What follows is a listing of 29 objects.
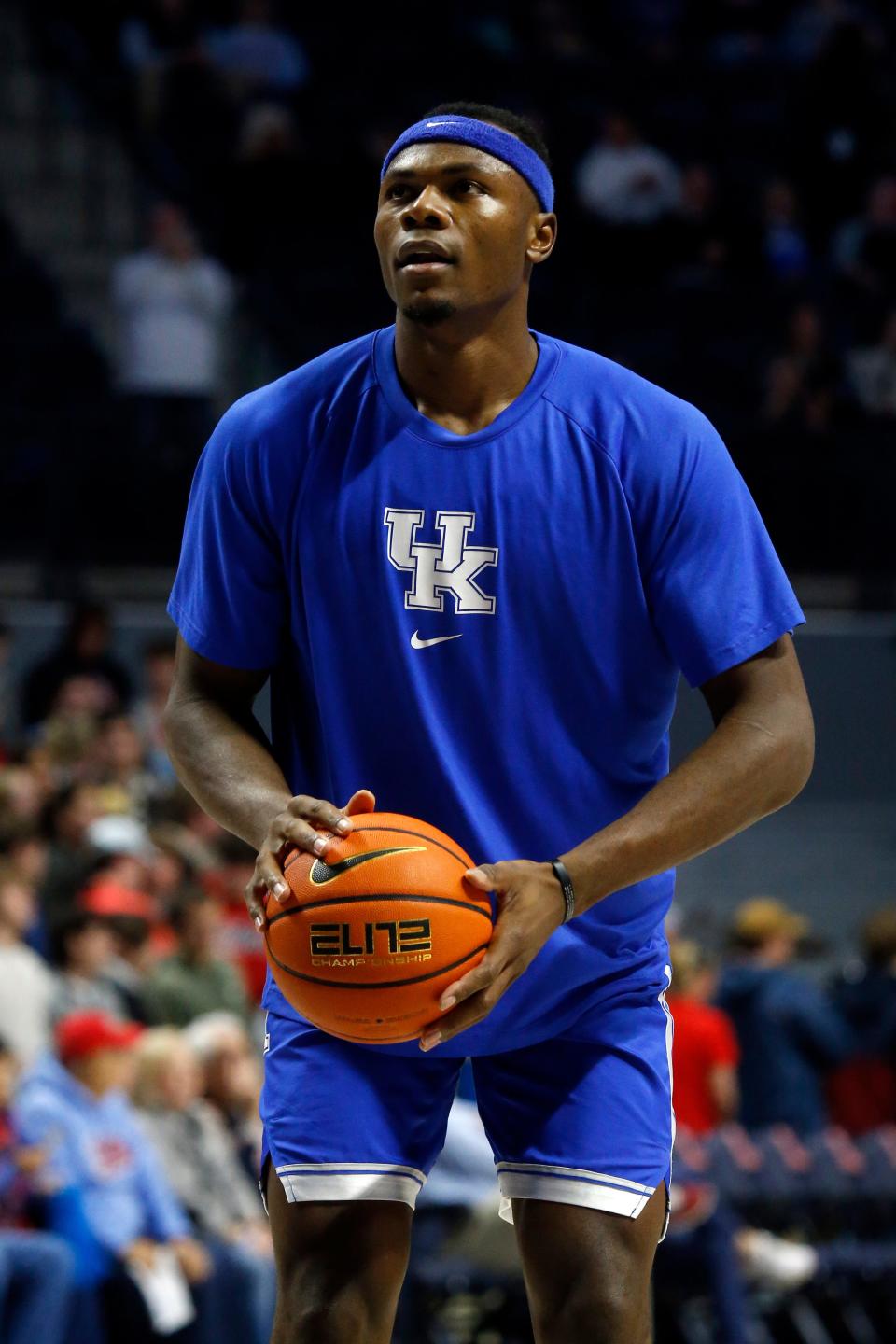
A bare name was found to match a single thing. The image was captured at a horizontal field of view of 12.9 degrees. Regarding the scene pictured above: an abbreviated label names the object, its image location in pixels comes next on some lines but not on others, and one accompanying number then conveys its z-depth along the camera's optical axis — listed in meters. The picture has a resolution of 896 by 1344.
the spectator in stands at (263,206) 24.35
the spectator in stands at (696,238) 25.06
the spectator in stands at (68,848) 15.51
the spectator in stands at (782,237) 26.18
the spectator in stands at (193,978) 14.72
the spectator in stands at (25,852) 15.88
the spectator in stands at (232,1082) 13.92
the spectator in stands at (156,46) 25.59
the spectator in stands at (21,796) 16.18
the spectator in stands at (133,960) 14.62
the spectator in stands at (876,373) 24.80
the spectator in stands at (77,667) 20.11
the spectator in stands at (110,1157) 12.38
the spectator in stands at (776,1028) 17.67
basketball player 6.19
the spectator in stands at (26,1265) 11.84
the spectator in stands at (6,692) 19.79
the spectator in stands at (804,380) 23.89
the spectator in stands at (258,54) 26.11
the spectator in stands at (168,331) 22.08
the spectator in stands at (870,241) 25.84
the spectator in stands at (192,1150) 13.37
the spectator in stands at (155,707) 19.87
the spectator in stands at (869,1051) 18.02
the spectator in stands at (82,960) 14.06
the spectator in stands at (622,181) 25.56
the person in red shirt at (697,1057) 16.02
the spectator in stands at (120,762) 18.93
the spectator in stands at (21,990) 13.39
